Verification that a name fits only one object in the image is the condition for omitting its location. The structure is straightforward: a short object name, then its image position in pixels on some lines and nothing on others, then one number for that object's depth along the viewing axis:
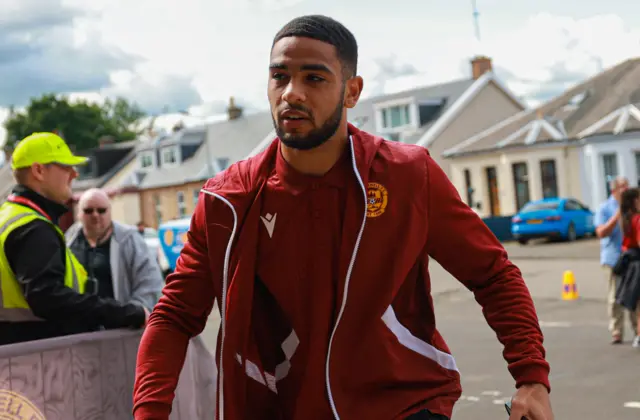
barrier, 4.66
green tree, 86.50
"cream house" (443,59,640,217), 39.38
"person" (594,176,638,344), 11.73
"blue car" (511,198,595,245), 33.16
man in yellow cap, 4.70
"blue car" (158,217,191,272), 25.28
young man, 2.60
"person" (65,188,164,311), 6.71
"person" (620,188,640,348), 11.29
